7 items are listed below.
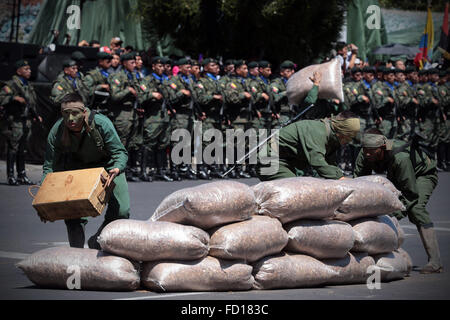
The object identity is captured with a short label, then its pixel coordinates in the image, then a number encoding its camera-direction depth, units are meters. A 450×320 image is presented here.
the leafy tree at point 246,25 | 24.03
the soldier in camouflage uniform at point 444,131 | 24.56
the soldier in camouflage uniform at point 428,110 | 24.19
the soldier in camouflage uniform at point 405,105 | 23.30
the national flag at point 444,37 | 32.50
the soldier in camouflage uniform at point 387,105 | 22.45
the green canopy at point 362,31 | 35.31
